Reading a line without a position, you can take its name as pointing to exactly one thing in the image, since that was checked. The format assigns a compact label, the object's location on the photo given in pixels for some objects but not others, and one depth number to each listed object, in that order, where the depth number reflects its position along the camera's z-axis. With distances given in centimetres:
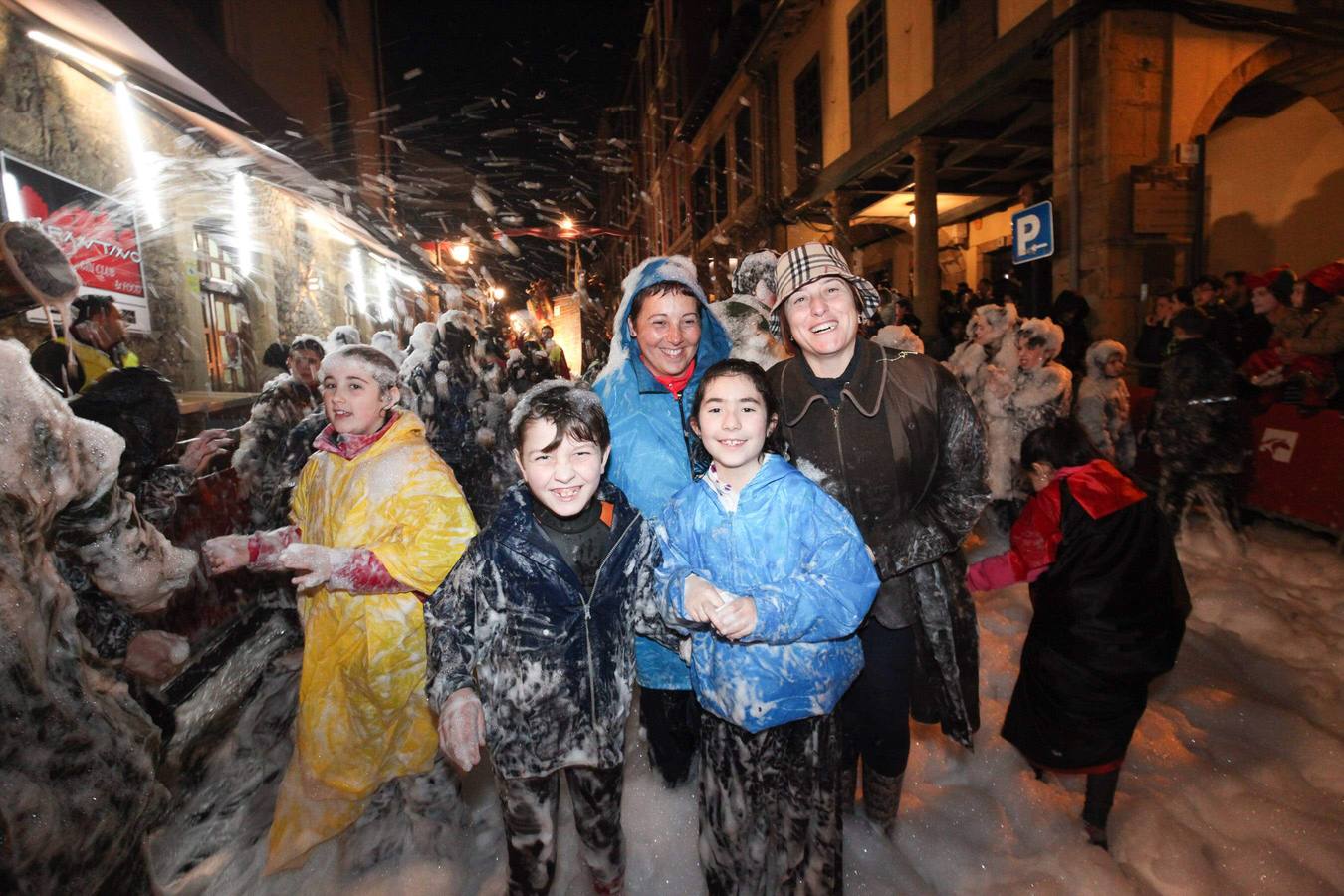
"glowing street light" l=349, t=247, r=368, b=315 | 1689
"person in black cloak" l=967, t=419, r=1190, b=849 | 242
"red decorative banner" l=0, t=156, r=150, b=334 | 561
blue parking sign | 873
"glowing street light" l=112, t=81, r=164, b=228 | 741
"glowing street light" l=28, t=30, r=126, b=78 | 592
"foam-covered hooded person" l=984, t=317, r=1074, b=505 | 552
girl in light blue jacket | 184
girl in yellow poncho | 232
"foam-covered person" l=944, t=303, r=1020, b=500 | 582
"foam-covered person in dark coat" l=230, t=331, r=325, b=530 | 424
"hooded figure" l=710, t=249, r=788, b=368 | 379
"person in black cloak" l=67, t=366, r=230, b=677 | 207
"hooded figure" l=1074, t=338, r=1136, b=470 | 573
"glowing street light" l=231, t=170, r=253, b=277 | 1036
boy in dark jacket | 191
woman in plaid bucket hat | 218
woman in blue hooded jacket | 249
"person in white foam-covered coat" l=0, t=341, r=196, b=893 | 135
